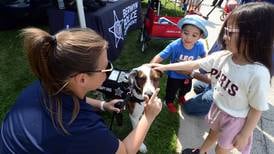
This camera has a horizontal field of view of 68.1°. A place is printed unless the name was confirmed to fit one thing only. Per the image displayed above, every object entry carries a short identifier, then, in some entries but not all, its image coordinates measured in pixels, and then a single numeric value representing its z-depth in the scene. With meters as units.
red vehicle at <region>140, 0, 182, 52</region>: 3.10
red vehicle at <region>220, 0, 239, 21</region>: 2.35
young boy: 1.94
